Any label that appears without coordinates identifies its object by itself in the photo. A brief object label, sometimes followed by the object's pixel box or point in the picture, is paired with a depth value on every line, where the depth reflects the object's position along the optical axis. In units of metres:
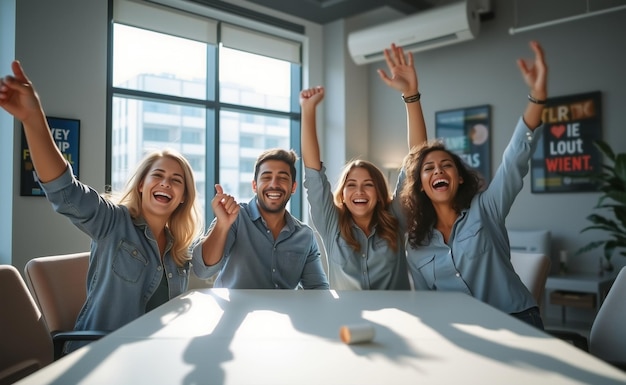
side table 3.89
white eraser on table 1.02
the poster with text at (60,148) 3.66
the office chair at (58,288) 1.81
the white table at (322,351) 0.82
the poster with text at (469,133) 5.00
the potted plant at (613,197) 3.64
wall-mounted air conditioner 4.62
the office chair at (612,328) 1.52
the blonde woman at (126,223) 1.49
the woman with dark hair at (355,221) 2.03
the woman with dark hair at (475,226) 1.81
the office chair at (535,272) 2.02
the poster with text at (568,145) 4.34
